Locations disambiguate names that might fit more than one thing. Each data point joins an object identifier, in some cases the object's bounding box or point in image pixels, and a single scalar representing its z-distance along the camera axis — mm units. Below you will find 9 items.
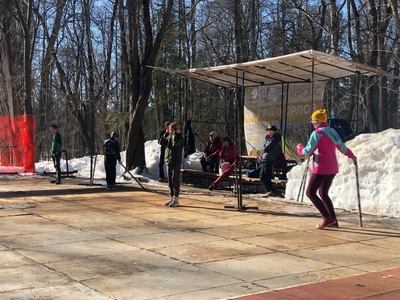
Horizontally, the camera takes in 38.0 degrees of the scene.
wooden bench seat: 14125
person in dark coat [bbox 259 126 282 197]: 13547
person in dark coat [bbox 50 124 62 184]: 17000
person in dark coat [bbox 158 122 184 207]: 11875
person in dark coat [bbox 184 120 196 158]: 17719
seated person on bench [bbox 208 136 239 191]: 14727
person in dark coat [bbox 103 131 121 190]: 15242
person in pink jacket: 9148
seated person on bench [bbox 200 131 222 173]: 16609
